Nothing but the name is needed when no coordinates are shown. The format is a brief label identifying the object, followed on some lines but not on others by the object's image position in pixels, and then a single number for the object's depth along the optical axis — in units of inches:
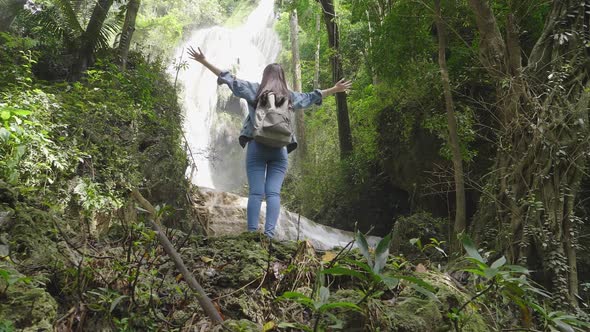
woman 147.1
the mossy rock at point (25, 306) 59.2
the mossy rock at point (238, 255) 90.4
